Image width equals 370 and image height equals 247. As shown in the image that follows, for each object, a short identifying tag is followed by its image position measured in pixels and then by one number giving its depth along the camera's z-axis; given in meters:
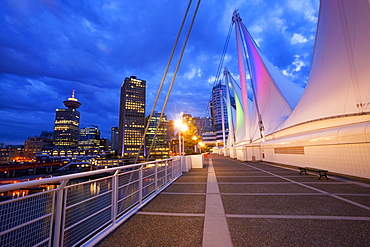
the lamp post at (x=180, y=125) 14.25
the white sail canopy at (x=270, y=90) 20.25
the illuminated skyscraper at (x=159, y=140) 125.19
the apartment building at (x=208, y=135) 120.65
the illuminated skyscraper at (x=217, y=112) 116.03
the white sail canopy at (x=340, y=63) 8.39
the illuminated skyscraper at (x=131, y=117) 118.12
